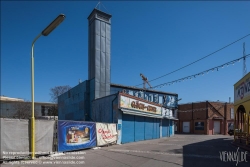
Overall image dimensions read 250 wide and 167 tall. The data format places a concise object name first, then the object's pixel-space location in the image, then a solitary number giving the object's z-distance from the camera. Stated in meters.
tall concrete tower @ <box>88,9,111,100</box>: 25.01
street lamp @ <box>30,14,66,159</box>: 9.66
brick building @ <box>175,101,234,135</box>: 42.66
